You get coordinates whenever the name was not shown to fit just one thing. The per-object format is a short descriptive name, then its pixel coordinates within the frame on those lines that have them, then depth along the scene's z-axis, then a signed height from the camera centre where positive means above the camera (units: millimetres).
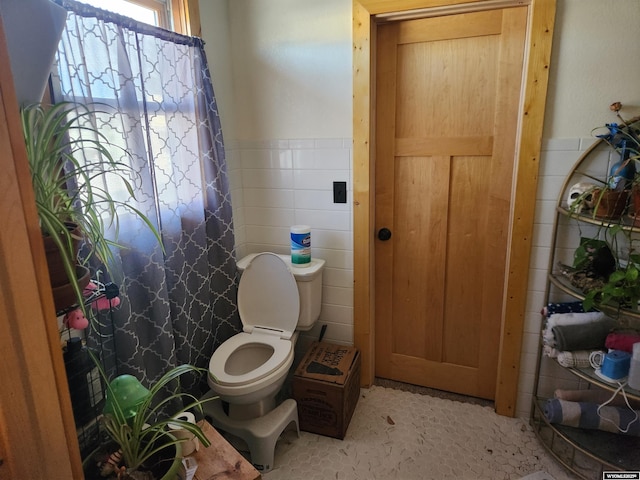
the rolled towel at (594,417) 1777 -1186
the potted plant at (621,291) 1460 -527
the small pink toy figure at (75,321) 1290 -519
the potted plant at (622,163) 1563 -79
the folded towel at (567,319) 1756 -752
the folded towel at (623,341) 1633 -783
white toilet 1826 -965
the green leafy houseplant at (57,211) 944 -138
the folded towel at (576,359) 1714 -891
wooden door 1926 -217
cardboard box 2002 -1196
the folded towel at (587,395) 1906 -1161
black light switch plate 2189 -231
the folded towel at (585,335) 1721 -797
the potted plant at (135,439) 1166 -843
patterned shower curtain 1492 -119
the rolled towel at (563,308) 1844 -731
